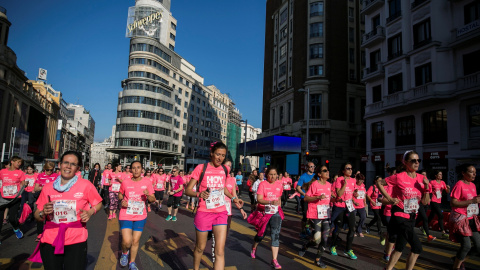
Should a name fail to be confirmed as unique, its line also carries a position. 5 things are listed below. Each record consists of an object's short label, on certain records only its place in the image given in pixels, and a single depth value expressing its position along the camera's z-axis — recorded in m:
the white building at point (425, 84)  18.95
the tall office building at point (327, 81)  36.34
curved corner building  59.22
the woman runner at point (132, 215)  5.04
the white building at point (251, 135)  114.34
